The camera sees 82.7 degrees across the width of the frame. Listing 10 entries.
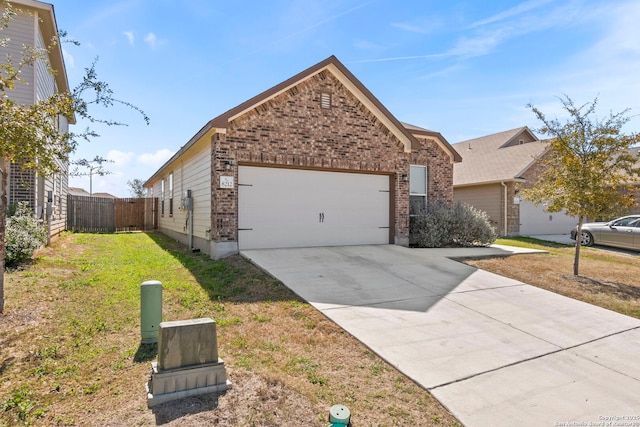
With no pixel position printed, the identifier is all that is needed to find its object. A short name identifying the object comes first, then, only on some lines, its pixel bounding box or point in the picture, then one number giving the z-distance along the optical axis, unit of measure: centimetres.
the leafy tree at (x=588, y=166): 812
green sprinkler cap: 259
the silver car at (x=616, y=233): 1355
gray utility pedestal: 303
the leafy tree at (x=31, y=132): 434
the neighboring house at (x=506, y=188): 1817
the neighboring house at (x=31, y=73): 973
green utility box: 420
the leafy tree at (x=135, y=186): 5638
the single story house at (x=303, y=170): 935
